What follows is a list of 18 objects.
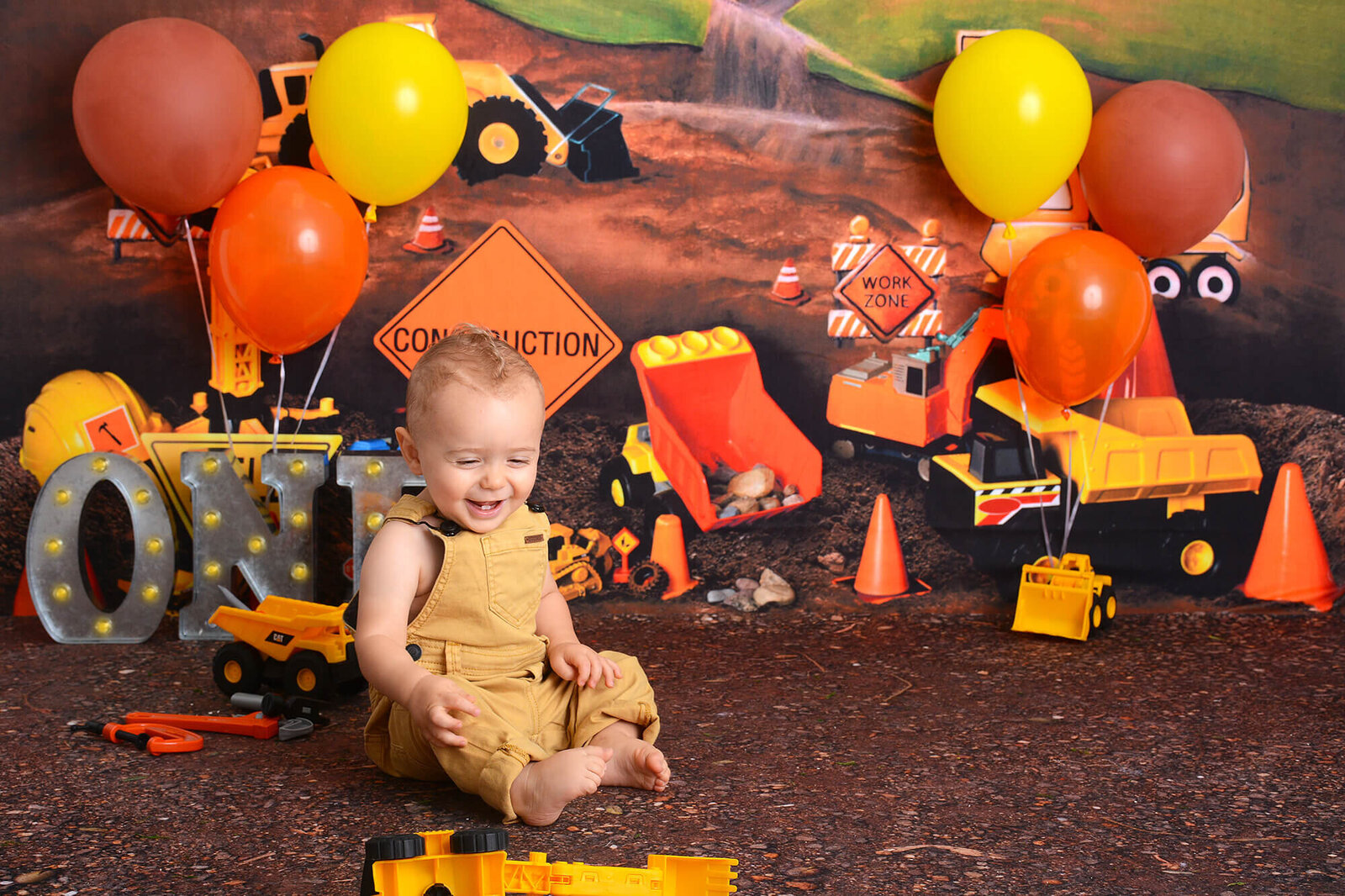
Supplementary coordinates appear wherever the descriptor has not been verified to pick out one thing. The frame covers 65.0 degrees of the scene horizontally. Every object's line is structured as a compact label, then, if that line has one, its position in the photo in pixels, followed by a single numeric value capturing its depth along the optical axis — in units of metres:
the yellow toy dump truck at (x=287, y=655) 2.21
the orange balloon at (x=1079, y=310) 2.60
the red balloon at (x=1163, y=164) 2.63
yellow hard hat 2.83
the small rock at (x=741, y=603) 3.01
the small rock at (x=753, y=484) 3.01
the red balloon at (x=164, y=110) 2.35
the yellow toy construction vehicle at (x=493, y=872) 1.23
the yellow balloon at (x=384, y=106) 2.44
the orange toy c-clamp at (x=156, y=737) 1.94
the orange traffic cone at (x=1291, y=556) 3.08
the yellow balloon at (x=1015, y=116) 2.55
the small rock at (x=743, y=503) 3.01
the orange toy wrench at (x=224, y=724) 2.06
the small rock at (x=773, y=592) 3.01
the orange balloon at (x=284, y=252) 2.42
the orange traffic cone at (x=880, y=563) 3.03
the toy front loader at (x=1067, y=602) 2.78
